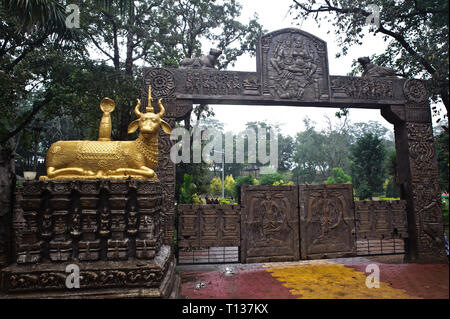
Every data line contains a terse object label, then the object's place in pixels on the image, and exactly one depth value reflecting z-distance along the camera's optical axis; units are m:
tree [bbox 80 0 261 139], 8.70
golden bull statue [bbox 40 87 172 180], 2.98
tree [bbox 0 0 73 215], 3.91
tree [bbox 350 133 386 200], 17.11
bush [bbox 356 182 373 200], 16.47
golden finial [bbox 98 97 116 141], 3.34
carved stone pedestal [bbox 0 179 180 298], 2.46
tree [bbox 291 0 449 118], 5.22
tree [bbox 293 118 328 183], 34.97
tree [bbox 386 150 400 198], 13.13
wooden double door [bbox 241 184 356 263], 5.11
